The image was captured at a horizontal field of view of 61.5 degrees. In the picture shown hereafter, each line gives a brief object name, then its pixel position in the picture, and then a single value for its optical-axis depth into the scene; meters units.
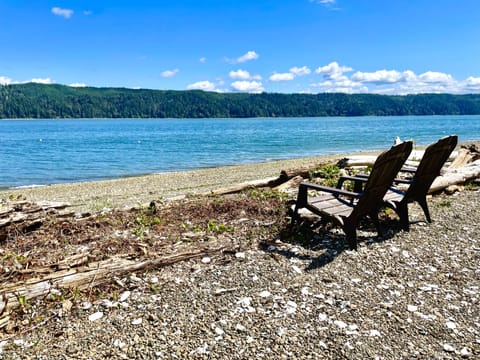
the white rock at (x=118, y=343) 3.61
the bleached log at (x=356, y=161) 13.23
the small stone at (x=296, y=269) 5.06
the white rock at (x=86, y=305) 4.25
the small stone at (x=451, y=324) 3.88
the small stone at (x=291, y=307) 4.15
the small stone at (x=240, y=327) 3.84
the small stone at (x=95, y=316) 4.08
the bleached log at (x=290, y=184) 10.62
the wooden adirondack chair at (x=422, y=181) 6.62
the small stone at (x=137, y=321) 3.96
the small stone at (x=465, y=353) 3.46
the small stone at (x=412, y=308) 4.18
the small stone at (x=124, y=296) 4.41
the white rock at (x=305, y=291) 4.52
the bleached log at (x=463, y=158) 12.42
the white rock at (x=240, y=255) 5.45
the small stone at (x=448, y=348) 3.53
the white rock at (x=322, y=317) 4.01
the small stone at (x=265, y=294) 4.47
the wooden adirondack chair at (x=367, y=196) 5.42
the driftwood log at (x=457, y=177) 9.25
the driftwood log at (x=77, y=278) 4.20
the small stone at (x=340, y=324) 3.89
